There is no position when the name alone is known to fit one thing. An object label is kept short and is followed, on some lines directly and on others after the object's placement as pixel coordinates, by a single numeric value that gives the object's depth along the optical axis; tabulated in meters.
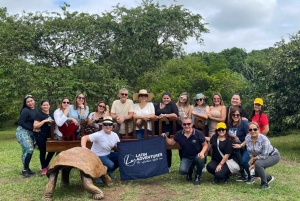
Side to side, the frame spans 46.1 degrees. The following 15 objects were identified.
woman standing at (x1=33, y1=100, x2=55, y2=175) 7.32
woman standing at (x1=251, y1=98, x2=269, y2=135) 7.02
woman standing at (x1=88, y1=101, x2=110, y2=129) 7.19
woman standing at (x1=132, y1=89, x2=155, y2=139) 7.17
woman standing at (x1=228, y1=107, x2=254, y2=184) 6.73
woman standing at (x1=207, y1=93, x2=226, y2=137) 7.03
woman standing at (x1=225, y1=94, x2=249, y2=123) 6.98
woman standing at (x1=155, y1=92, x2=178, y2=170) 7.15
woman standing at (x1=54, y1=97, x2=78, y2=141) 7.12
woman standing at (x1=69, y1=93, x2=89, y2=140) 7.42
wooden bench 7.17
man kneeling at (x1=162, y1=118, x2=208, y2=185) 6.69
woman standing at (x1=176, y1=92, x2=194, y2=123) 7.28
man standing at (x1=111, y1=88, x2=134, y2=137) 7.32
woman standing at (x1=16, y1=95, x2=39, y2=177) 7.33
